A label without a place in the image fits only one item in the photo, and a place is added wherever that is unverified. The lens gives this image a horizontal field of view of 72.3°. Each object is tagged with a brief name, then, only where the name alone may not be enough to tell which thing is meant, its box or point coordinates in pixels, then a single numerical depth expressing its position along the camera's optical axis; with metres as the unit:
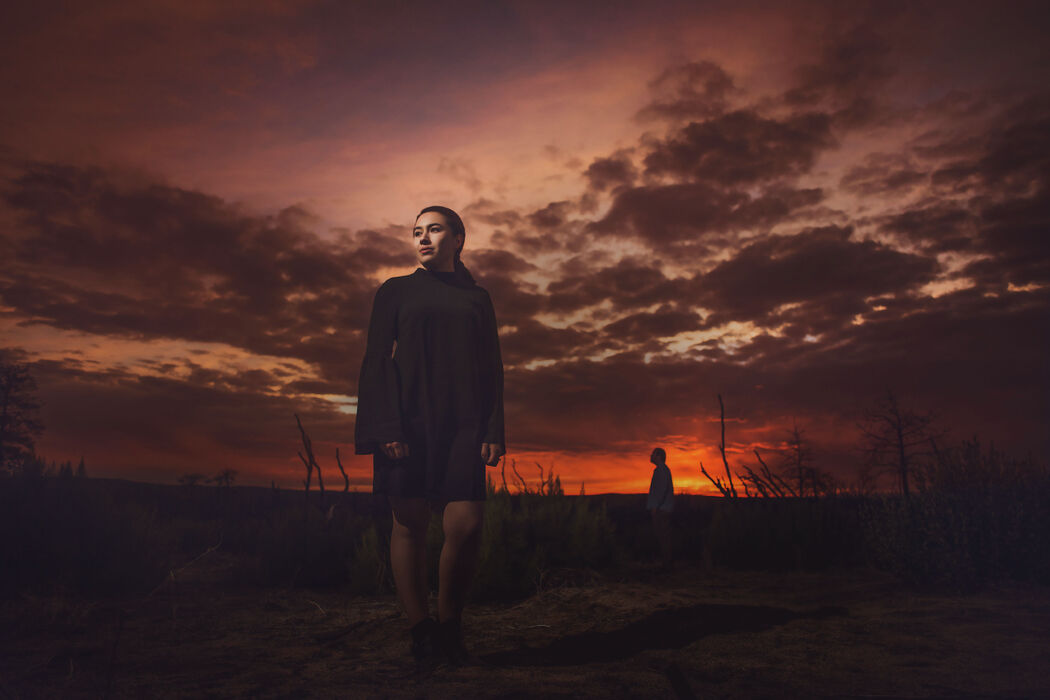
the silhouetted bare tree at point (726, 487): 13.38
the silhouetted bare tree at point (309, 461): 10.90
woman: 3.95
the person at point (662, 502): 11.91
